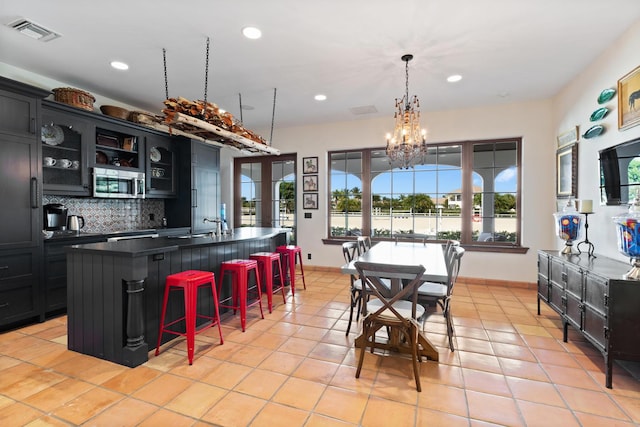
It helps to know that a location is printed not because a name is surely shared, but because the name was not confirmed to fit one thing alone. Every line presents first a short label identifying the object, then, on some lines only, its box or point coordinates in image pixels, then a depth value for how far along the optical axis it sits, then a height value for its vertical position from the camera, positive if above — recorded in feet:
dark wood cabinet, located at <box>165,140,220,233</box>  17.06 +1.23
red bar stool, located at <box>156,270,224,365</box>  7.80 -2.20
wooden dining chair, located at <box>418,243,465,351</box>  8.37 -2.49
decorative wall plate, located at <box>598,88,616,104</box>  9.80 +3.89
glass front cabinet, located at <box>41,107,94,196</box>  11.48 +2.48
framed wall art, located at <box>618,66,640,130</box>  8.64 +3.35
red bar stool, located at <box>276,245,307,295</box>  13.62 -2.07
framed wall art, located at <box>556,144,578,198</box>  12.38 +1.73
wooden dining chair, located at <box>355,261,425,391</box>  6.72 -2.44
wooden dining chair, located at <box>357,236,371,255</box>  12.68 -1.38
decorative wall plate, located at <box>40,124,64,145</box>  11.64 +3.13
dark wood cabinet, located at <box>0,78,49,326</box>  9.50 +0.43
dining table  7.76 -1.53
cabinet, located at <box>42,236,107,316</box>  10.57 -2.30
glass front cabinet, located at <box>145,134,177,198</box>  15.56 +2.60
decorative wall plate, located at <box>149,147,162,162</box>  16.35 +3.23
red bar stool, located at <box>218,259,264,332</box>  9.72 -2.40
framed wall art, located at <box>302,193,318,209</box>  19.52 +0.77
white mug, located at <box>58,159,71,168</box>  11.99 +2.04
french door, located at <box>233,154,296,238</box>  20.54 +1.48
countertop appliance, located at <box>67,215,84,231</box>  12.24 -0.42
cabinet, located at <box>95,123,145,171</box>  13.66 +3.20
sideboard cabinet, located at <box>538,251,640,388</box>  6.73 -2.36
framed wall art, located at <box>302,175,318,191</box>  19.43 +1.90
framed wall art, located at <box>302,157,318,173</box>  19.38 +3.10
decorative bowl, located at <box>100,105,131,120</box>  13.61 +4.71
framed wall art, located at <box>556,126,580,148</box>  12.37 +3.24
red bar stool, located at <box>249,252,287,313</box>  11.21 -2.16
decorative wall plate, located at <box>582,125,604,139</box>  10.33 +2.84
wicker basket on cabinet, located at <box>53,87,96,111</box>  11.79 +4.70
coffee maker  11.57 -0.13
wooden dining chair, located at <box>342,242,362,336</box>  9.81 -2.59
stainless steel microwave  13.20 +1.37
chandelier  10.63 +2.64
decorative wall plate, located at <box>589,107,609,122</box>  10.16 +3.39
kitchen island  7.57 -2.21
